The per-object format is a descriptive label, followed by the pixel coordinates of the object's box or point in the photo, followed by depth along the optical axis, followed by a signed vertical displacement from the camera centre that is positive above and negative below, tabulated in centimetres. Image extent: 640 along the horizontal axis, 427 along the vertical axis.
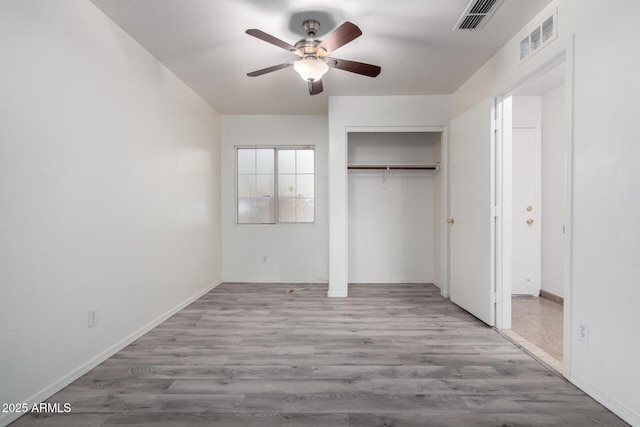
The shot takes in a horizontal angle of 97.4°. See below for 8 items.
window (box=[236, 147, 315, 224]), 451 +39
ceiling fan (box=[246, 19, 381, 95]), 200 +120
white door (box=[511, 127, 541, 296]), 362 -2
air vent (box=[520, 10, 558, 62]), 198 +129
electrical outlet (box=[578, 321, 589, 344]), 171 -76
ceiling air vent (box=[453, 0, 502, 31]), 197 +144
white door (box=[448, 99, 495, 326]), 271 -3
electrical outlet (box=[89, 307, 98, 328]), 198 -76
